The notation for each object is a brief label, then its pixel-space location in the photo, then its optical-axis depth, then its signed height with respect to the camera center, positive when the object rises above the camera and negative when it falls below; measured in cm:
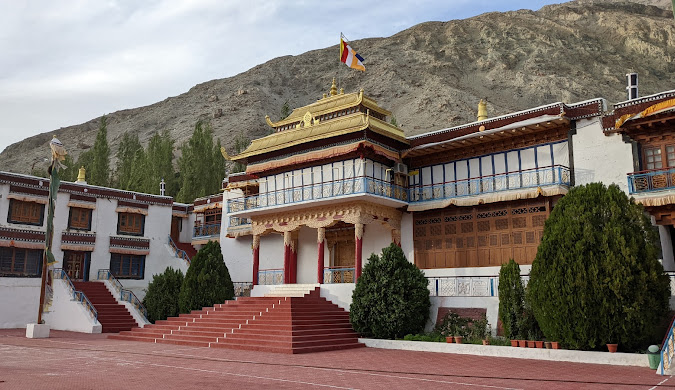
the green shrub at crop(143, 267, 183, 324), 2444 -38
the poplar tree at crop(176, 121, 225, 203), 4646 +1043
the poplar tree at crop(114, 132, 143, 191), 5138 +1325
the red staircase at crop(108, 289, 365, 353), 1708 -133
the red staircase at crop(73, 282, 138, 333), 2427 -102
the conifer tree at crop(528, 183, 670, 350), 1290 +44
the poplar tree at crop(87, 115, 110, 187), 5112 +1147
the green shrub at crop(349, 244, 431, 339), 1777 -27
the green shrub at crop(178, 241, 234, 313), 2303 +25
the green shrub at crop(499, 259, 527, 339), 1552 -24
